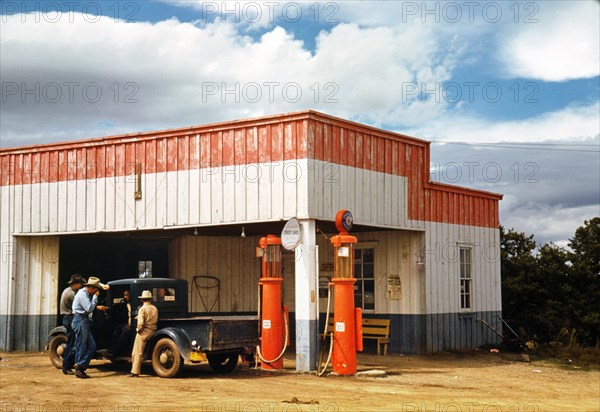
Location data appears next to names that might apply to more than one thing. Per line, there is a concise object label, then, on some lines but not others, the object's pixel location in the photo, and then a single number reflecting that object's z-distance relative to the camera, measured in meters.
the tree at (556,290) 26.33
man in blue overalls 15.90
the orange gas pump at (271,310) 17.09
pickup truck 15.32
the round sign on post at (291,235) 16.81
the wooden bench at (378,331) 21.28
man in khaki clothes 15.68
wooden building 17.75
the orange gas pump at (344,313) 16.44
